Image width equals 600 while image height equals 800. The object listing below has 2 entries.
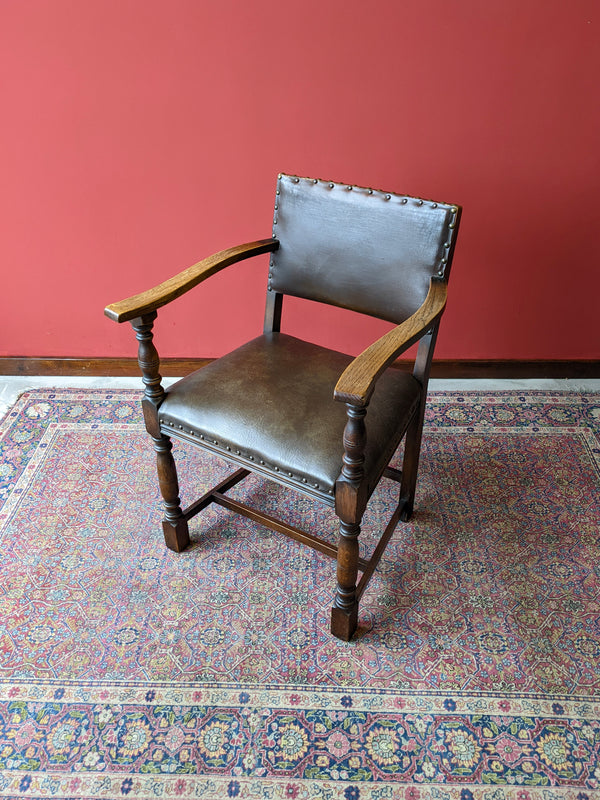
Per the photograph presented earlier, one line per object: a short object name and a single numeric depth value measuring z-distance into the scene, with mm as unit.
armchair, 1391
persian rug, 1355
